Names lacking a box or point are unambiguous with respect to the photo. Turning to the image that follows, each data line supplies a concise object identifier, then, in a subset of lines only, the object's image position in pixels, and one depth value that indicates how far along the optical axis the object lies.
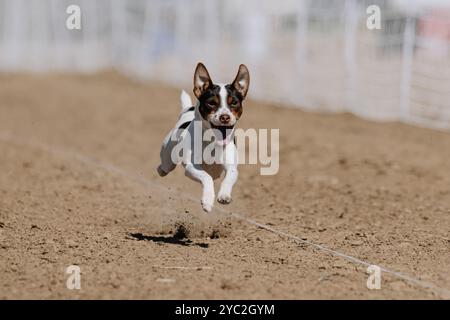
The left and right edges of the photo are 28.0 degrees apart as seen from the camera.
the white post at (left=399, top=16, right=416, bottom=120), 17.19
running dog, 7.25
